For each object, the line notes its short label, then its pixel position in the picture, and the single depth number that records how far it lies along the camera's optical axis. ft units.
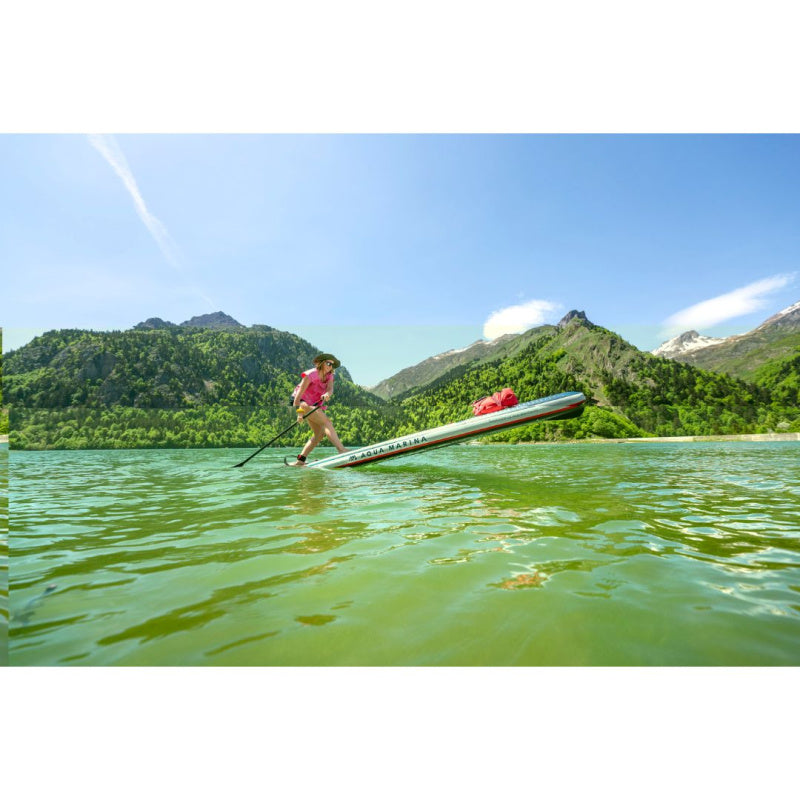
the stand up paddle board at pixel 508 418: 28.30
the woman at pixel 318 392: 32.24
